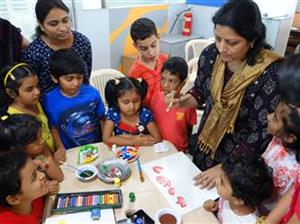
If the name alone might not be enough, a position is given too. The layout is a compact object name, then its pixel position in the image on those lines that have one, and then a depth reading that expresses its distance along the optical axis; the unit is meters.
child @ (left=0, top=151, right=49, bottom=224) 1.03
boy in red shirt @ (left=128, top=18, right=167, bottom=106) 1.80
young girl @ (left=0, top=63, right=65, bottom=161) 1.45
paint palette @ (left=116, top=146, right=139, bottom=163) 1.44
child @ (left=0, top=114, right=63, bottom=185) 1.28
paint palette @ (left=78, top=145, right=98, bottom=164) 1.44
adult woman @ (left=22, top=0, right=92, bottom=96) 1.61
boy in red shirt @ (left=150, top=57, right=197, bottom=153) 1.69
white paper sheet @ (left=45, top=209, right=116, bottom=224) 1.08
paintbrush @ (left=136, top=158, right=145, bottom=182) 1.31
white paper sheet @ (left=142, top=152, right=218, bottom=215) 1.18
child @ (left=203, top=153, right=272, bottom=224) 1.08
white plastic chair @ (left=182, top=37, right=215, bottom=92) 3.38
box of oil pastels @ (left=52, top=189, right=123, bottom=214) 1.12
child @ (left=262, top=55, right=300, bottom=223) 0.86
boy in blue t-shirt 1.58
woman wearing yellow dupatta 1.15
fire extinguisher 4.37
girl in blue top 1.63
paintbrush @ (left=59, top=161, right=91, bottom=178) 1.31
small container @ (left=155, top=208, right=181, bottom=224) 1.08
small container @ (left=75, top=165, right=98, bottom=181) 1.29
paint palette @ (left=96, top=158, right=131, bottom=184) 1.30
